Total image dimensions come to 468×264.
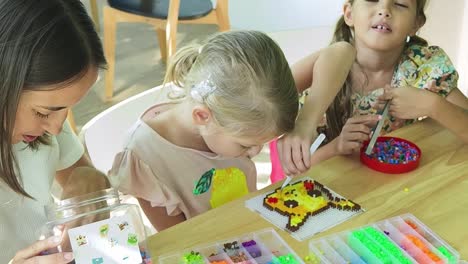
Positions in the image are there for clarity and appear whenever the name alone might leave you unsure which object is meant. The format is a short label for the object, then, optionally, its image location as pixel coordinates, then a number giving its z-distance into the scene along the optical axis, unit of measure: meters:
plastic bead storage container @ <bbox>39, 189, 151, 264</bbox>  0.66
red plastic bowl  0.96
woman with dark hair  0.66
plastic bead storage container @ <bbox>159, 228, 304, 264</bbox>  0.75
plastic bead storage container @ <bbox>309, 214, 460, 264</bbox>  0.77
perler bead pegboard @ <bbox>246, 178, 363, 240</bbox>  0.83
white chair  1.13
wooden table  0.80
